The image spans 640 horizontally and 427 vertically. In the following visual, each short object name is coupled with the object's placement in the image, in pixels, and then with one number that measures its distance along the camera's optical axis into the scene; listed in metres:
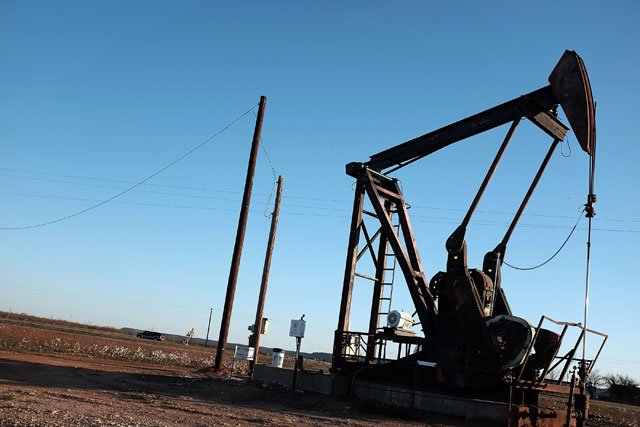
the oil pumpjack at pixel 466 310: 12.09
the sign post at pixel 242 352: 18.28
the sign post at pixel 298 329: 15.98
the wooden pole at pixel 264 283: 22.02
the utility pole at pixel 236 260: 20.84
